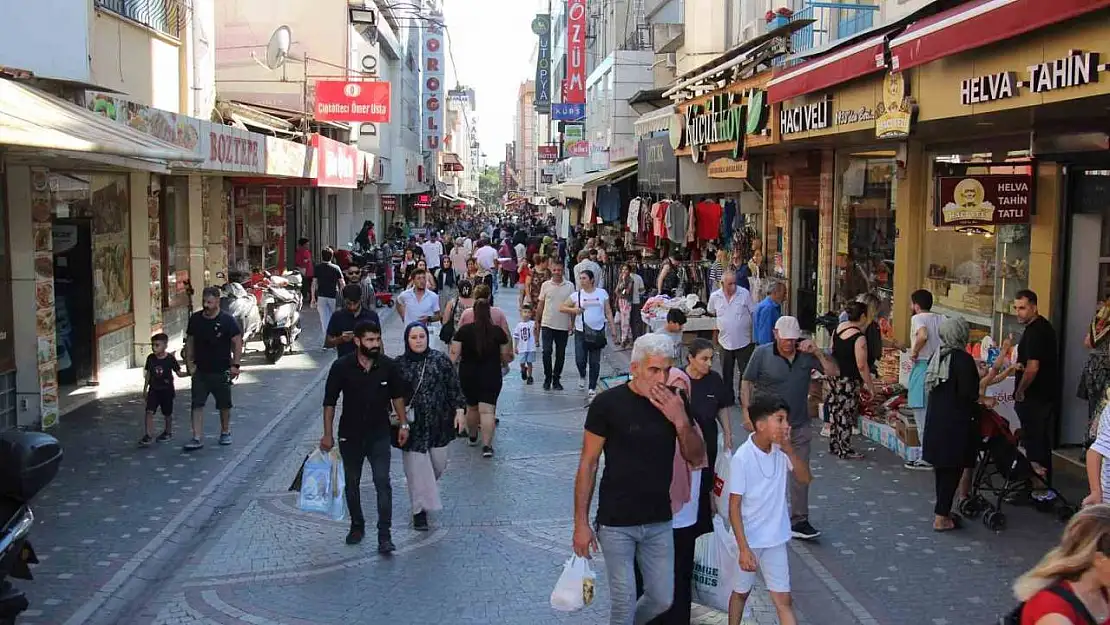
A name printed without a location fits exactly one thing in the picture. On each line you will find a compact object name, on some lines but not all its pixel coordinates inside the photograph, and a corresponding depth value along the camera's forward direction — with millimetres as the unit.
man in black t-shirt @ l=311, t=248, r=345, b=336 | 19281
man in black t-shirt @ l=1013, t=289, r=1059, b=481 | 9273
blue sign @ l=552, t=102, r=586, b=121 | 41844
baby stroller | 8773
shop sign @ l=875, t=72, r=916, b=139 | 10664
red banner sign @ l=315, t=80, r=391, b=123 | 28438
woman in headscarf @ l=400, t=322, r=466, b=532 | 8625
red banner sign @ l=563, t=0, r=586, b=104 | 42000
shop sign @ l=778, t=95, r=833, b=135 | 13062
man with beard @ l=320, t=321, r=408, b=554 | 8133
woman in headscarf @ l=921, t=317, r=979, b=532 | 8297
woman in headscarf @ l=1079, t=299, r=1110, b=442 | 9156
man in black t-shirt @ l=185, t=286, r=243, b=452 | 11375
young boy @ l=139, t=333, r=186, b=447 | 11367
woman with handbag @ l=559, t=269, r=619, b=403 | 14578
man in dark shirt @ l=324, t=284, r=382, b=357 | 11664
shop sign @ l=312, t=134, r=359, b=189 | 24391
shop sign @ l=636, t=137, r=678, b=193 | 21094
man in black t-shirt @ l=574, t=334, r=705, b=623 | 5594
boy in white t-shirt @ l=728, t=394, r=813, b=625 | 6012
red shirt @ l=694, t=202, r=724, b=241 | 21203
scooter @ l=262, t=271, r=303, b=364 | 18031
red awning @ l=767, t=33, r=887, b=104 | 10953
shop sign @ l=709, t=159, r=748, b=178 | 18141
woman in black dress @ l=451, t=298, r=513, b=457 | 11352
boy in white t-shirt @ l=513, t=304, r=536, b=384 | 15359
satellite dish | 28594
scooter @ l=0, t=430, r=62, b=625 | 6008
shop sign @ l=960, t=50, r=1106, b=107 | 7500
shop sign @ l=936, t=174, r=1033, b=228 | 10695
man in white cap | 8352
